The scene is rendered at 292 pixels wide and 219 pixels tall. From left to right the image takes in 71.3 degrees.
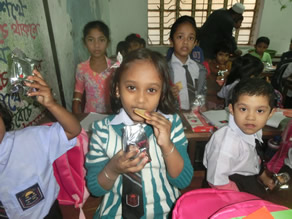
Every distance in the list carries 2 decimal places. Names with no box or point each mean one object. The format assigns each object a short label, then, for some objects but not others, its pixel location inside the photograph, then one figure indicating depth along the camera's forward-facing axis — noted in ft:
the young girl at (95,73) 7.28
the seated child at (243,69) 7.66
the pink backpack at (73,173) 3.83
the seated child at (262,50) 15.42
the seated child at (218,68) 10.56
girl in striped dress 2.96
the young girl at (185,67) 6.59
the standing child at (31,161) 3.24
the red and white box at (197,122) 5.17
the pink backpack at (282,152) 5.12
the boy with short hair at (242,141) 4.10
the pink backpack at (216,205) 2.12
